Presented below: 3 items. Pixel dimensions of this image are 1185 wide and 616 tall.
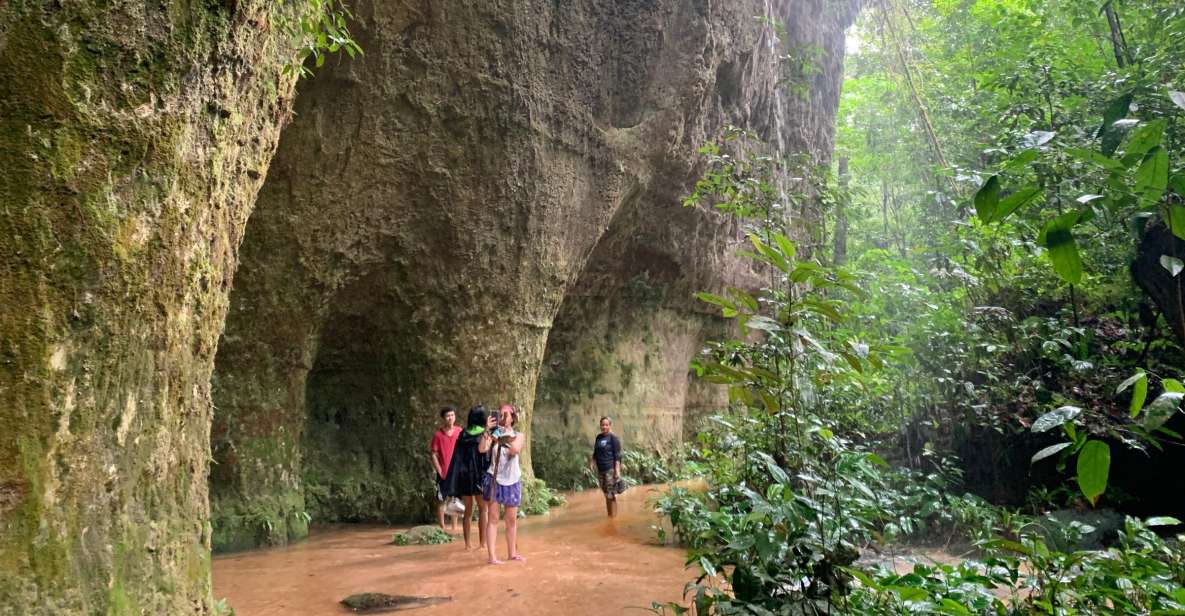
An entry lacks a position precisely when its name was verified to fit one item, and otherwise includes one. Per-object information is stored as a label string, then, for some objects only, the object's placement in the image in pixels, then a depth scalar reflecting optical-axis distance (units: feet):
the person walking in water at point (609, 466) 31.32
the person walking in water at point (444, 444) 26.91
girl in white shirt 21.98
